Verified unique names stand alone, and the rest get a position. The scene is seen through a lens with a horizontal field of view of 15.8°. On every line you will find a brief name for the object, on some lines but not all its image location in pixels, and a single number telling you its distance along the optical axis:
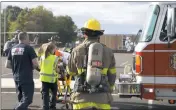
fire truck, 12.69
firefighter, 7.48
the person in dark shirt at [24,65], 11.90
